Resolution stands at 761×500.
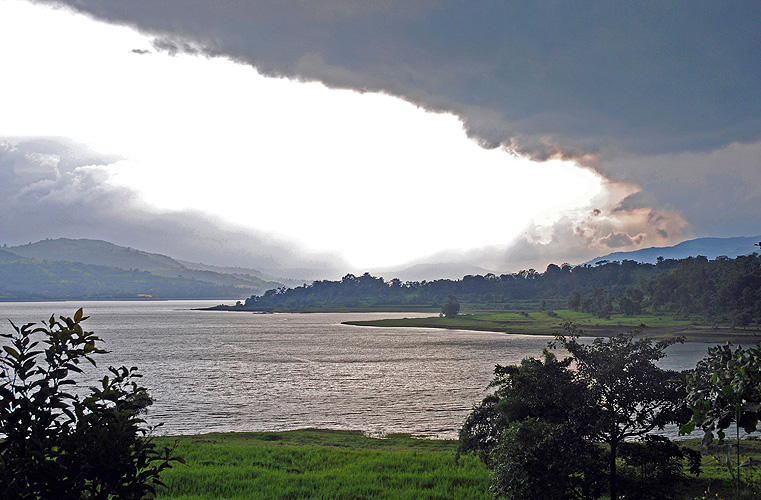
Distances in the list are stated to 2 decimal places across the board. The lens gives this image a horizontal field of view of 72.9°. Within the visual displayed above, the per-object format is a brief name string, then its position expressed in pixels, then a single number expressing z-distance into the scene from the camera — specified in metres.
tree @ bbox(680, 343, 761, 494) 5.52
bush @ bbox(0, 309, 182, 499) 6.33
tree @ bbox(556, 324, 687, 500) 16.78
